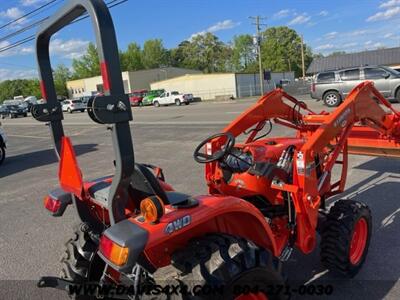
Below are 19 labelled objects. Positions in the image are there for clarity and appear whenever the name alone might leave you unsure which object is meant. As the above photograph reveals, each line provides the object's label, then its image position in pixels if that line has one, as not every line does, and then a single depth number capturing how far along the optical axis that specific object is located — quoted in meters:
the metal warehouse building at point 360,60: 59.78
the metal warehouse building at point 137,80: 68.34
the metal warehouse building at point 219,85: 50.41
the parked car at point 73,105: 44.69
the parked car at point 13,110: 44.91
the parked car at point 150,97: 47.38
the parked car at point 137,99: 49.58
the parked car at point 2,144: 11.64
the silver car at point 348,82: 18.45
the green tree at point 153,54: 105.62
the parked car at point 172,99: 41.78
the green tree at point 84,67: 89.81
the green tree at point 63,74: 98.56
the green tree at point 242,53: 102.75
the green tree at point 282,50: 83.56
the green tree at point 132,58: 95.69
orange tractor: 1.97
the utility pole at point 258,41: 43.71
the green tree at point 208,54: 103.56
